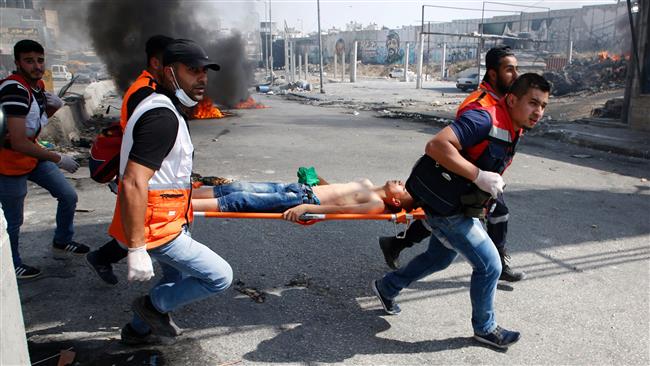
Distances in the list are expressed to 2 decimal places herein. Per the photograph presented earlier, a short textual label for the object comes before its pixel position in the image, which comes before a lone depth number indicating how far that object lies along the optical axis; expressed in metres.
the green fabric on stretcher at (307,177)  4.30
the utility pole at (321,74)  28.00
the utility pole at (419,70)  30.72
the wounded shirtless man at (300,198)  3.75
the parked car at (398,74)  40.46
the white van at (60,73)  37.12
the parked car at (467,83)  27.61
